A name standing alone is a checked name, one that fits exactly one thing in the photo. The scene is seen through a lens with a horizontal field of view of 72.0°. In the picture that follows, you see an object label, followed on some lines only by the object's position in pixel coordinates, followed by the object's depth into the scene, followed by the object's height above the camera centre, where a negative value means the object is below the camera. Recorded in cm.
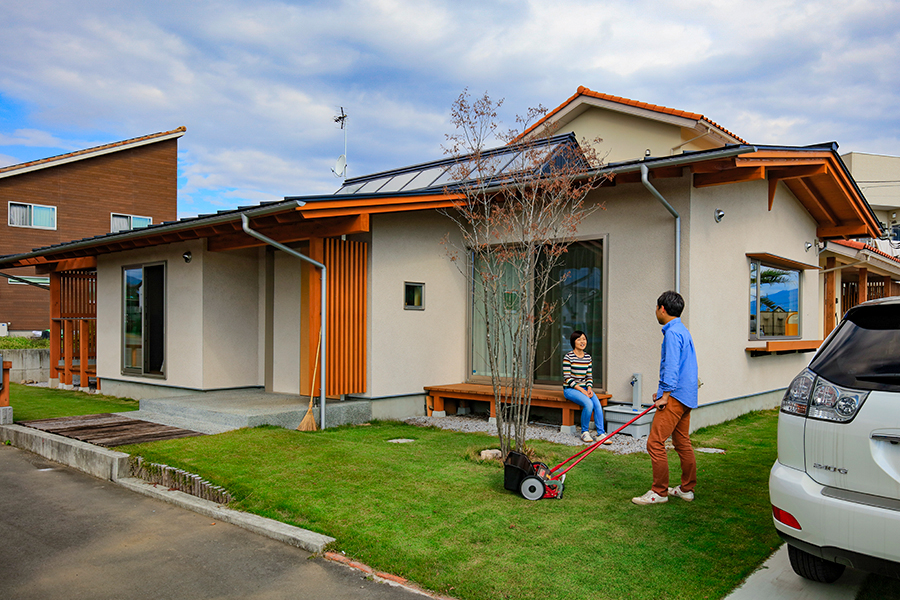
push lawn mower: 491 -140
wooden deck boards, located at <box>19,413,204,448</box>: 717 -160
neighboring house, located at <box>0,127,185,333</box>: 2133 +387
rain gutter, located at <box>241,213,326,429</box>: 763 +52
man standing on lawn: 463 -68
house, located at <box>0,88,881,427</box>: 783 +27
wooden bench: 803 -131
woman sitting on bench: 755 -97
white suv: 260 -65
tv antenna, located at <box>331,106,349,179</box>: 1300 +287
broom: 789 -154
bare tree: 612 +133
